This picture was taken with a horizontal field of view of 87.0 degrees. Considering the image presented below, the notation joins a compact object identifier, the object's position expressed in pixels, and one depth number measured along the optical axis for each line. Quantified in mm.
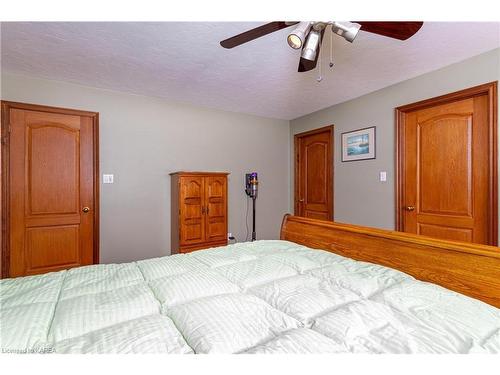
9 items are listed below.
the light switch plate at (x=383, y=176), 3096
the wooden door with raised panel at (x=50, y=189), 2693
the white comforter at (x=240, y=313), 693
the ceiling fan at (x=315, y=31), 1306
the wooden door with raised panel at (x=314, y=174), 3871
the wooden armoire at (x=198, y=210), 3178
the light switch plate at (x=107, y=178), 3107
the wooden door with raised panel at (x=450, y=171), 2346
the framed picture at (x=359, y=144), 3238
